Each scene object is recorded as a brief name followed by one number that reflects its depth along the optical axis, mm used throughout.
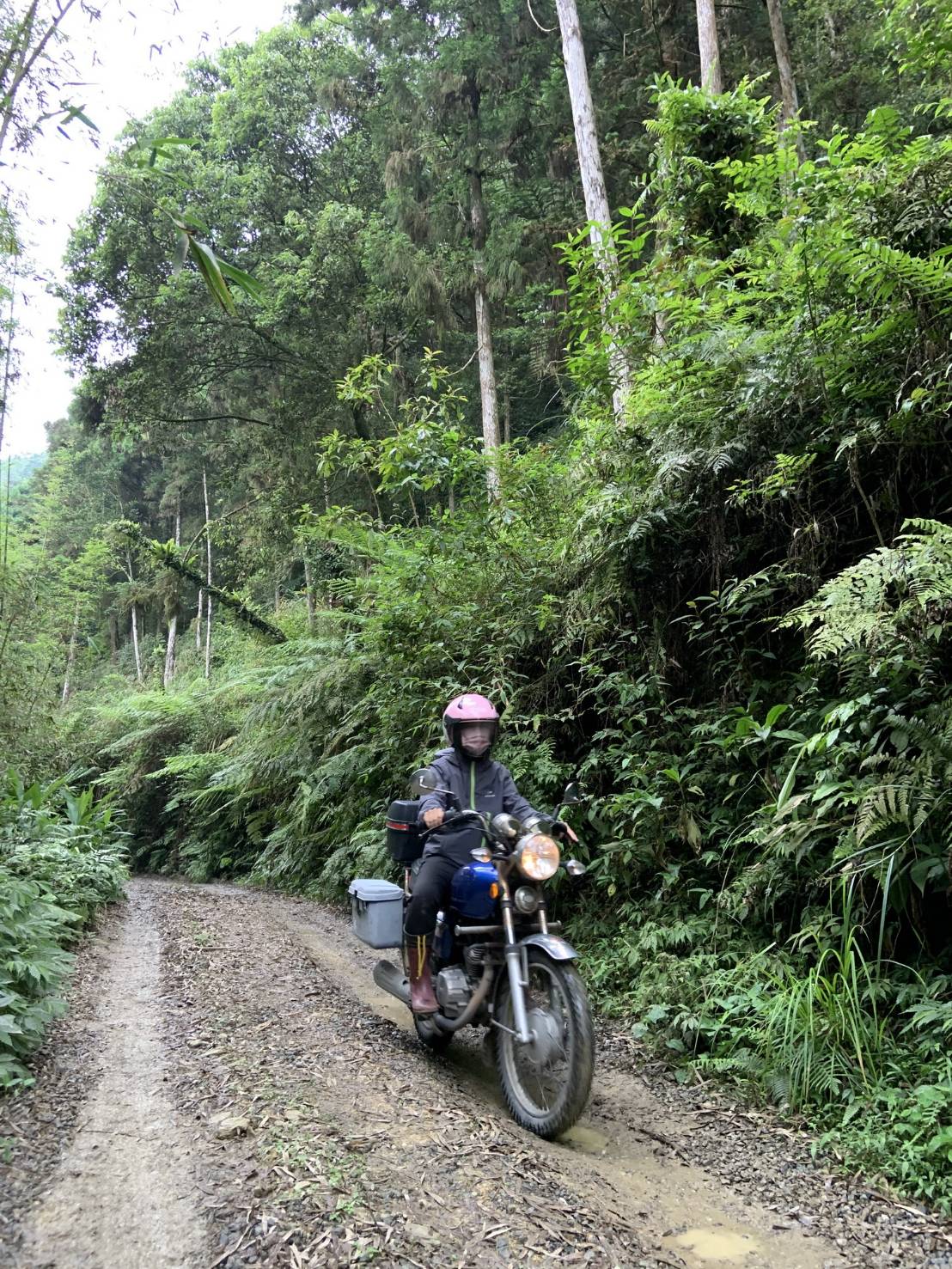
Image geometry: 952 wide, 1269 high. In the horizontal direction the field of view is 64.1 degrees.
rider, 3855
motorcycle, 3104
